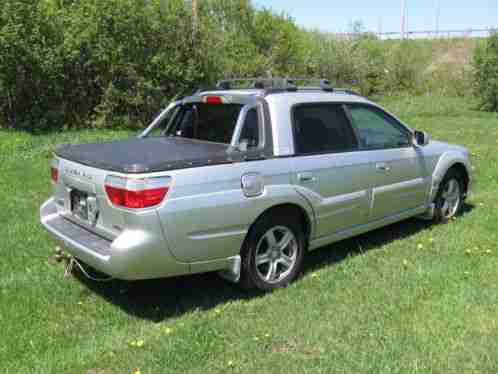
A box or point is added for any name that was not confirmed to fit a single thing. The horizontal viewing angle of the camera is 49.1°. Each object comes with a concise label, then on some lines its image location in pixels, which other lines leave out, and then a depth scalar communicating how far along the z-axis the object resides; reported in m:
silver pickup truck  3.82
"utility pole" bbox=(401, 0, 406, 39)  49.03
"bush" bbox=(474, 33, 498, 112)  19.72
